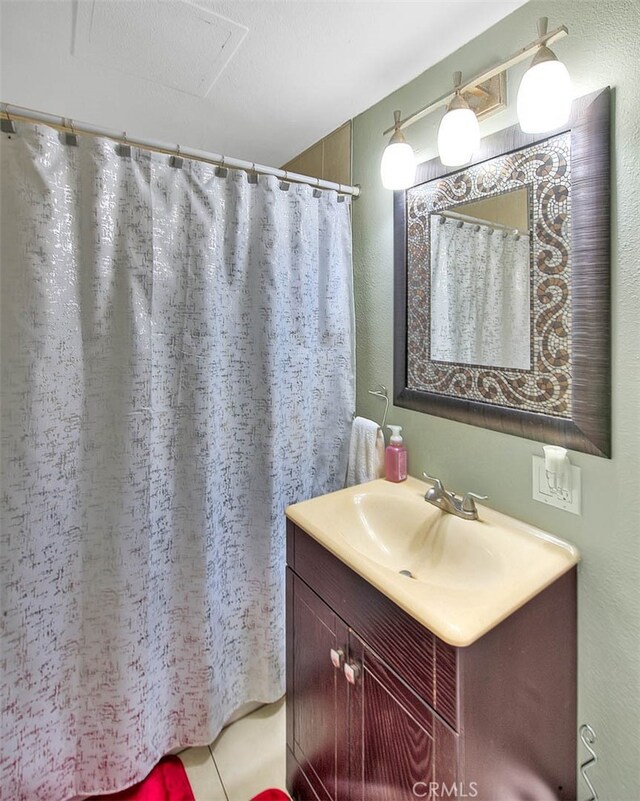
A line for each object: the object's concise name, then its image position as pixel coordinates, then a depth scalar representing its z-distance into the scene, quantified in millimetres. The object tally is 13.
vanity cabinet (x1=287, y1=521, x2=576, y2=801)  750
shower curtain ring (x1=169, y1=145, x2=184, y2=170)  1216
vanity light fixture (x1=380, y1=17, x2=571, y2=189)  887
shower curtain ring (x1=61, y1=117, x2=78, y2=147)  1079
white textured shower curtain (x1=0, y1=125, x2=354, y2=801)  1073
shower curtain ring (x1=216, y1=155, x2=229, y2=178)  1292
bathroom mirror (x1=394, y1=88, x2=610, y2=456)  928
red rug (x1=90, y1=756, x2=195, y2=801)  1256
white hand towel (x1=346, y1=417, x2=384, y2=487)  1482
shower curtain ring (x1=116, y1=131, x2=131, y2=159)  1138
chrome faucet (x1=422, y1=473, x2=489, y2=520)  1129
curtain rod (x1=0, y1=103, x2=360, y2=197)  1030
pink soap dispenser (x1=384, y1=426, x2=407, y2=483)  1394
